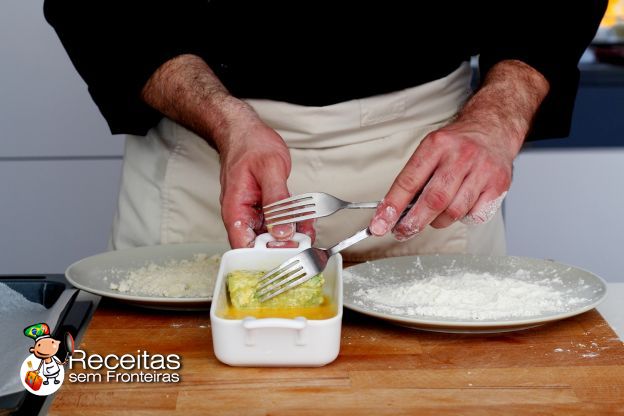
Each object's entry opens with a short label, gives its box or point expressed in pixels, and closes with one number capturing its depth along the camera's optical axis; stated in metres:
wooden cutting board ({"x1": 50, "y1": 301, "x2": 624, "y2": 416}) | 1.20
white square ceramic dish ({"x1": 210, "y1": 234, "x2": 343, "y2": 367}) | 1.23
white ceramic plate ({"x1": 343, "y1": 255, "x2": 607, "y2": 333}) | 1.31
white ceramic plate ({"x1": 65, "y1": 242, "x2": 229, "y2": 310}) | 1.37
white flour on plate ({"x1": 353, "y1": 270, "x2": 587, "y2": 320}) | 1.35
